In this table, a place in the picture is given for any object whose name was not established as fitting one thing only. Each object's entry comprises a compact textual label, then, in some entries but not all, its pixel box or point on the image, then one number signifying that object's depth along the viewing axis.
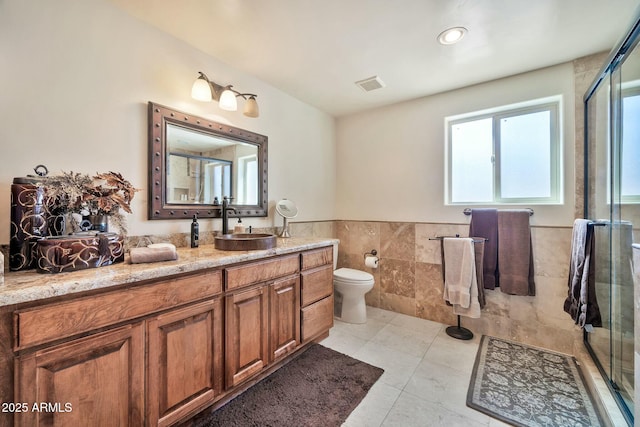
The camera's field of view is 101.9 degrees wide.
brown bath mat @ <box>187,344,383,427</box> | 1.42
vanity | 0.89
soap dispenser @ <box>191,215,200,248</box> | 1.80
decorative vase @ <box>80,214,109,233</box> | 1.36
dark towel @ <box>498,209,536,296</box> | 2.16
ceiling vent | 2.37
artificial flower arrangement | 1.25
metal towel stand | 2.31
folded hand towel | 1.27
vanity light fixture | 1.77
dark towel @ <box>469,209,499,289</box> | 2.29
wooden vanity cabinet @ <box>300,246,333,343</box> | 1.99
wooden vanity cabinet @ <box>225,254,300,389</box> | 1.49
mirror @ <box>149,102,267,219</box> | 1.71
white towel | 2.24
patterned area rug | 1.45
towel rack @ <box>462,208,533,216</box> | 2.44
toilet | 2.56
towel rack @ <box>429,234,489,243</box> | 2.27
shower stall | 1.44
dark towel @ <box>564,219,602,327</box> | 1.64
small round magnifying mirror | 2.50
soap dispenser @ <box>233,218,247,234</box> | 2.11
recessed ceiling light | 1.71
